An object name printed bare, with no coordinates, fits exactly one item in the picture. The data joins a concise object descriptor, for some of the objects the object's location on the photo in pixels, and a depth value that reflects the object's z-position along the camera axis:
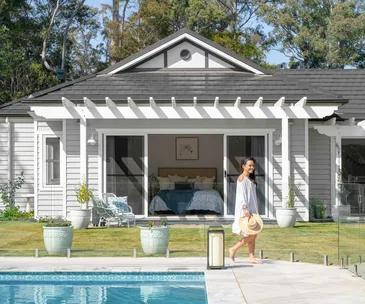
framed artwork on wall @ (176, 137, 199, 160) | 23.21
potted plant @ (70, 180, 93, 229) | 16.02
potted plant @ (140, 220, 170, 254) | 11.77
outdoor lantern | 10.26
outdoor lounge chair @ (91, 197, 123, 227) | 16.61
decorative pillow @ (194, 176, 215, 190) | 17.70
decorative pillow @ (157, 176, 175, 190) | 17.86
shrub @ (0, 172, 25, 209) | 20.45
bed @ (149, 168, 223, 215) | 17.64
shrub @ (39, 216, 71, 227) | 12.02
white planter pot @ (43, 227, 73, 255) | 11.90
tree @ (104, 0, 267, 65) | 36.38
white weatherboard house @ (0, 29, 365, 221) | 16.84
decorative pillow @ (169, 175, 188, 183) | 21.17
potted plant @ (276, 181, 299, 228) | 16.19
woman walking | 10.61
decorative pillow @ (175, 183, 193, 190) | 17.88
